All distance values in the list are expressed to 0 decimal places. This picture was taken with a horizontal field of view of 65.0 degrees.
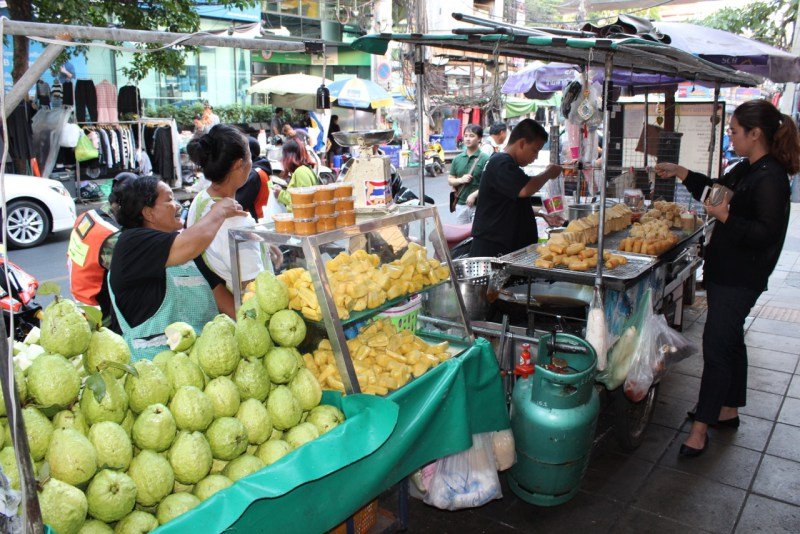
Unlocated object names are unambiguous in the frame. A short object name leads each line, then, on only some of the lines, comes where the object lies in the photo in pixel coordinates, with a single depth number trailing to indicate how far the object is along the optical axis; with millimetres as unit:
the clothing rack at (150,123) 12559
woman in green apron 2768
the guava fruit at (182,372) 2123
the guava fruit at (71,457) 1732
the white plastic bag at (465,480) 3006
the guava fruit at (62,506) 1642
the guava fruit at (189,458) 1950
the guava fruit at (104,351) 1974
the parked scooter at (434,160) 19984
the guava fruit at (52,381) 1810
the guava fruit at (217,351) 2189
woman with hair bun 3234
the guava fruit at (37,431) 1761
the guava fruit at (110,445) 1833
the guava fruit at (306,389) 2357
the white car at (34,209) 9328
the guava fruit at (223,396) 2135
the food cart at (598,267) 3115
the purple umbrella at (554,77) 6870
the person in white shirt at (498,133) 8289
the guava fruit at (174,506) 1882
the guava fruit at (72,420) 1846
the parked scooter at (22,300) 4918
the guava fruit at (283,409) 2264
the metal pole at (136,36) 1360
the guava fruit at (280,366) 2320
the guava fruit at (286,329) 2391
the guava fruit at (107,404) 1891
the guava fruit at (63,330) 1896
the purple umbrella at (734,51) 5406
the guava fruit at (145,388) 1998
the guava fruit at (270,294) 2428
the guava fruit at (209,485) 1973
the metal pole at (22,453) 1363
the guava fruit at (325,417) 2338
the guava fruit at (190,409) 2008
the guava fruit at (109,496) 1759
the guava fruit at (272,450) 2170
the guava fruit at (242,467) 2070
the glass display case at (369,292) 2482
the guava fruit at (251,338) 2301
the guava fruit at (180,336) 2258
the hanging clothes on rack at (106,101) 12578
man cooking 4285
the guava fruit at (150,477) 1866
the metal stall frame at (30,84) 1348
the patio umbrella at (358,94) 14594
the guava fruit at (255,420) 2168
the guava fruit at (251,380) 2246
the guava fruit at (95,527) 1765
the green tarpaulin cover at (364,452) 1869
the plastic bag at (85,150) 11680
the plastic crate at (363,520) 2477
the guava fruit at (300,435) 2244
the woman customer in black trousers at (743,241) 3496
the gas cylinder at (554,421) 3082
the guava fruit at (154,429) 1916
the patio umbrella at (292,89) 15258
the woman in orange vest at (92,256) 3275
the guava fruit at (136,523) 1811
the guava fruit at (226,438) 2051
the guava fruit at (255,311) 2428
